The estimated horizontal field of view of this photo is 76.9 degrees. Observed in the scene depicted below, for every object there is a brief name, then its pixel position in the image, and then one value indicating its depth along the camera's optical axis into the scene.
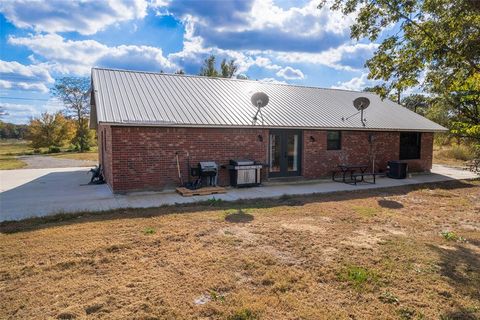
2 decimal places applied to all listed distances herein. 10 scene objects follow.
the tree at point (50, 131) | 33.12
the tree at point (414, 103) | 35.12
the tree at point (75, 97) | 37.38
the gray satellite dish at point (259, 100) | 12.54
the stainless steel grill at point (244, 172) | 11.14
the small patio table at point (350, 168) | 13.13
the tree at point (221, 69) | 39.06
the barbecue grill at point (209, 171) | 10.51
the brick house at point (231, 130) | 10.08
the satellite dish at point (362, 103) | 14.40
